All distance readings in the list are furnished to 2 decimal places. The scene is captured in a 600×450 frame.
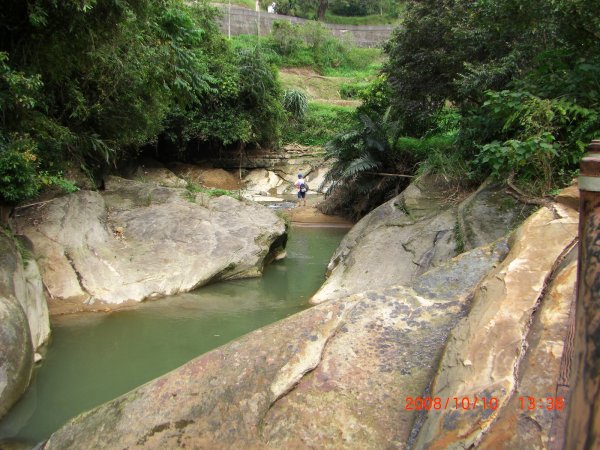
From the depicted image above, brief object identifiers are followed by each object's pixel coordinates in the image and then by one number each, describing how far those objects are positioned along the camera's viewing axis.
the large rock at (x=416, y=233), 6.20
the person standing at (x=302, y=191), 16.77
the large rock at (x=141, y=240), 7.11
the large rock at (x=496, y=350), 1.90
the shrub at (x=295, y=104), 23.83
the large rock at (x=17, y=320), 4.10
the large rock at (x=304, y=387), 2.41
